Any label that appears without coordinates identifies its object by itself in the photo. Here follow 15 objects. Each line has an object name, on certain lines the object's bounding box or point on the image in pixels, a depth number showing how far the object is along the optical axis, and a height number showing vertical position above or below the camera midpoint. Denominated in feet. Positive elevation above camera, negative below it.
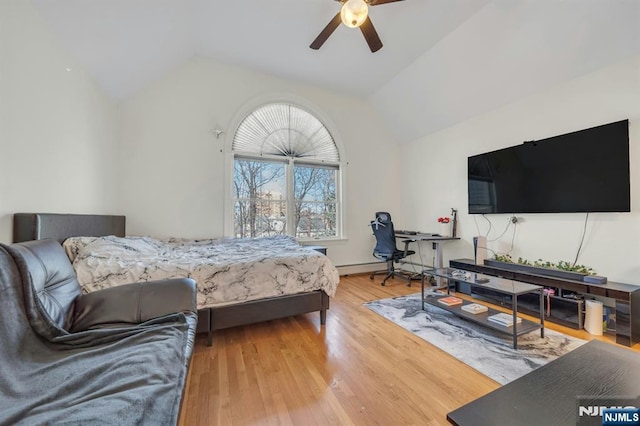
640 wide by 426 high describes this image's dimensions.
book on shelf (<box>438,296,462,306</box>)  8.42 -2.84
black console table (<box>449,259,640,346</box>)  6.88 -2.25
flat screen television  7.78 +1.50
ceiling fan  6.73 +5.83
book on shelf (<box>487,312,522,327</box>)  6.98 -2.90
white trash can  7.48 -2.97
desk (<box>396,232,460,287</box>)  12.57 -1.23
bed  5.93 -1.40
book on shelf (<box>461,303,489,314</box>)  7.81 -2.85
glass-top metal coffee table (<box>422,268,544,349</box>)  6.79 -2.78
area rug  5.92 -3.44
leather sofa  2.45 -1.78
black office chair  13.23 -1.44
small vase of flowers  13.21 -0.52
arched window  13.20 +2.27
